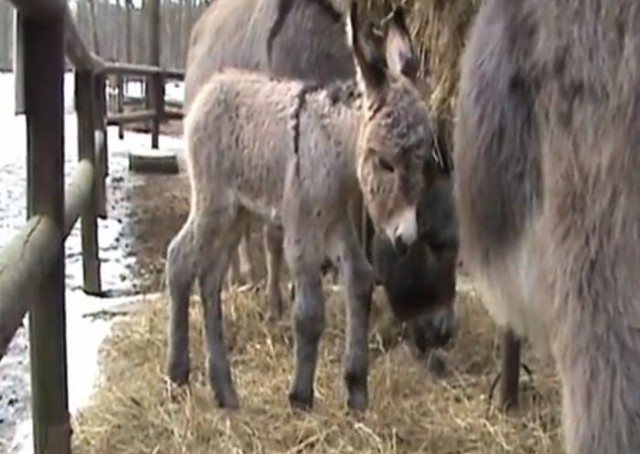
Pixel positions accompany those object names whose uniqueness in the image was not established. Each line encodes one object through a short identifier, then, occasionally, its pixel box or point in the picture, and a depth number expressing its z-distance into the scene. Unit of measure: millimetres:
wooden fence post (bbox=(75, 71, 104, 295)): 5027
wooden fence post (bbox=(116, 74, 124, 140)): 11273
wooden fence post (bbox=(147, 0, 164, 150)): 10336
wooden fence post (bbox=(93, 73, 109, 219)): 6260
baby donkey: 2971
